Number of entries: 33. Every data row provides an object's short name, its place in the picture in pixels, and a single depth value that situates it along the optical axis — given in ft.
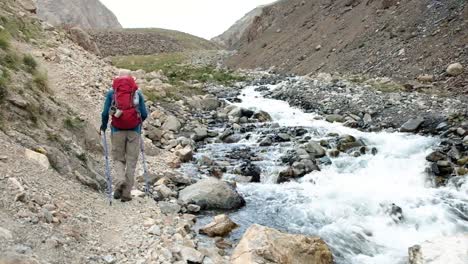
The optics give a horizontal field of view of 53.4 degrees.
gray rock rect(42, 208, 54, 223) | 21.50
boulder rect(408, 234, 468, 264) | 22.11
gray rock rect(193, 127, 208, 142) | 56.03
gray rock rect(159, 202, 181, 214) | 29.93
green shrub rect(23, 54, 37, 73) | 36.69
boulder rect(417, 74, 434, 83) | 68.96
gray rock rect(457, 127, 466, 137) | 45.91
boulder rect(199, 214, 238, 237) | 28.14
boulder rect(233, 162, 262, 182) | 41.43
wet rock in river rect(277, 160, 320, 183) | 40.96
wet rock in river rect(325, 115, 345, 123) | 61.00
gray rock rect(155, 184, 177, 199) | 32.99
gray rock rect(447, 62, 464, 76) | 66.13
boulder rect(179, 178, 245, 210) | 33.09
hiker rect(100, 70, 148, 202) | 27.86
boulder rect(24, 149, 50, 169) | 26.12
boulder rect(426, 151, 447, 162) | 41.83
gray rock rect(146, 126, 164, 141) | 49.18
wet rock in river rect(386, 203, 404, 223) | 32.48
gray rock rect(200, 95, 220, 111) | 76.49
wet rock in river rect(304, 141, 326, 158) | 47.28
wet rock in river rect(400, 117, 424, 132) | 51.27
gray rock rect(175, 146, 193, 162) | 45.39
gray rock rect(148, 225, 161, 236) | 25.27
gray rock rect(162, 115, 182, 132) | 56.18
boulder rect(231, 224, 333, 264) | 22.15
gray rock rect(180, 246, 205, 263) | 22.88
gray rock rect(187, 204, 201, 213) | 31.73
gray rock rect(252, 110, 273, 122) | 67.41
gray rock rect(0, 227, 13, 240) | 18.10
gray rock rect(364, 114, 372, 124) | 57.58
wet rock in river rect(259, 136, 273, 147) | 53.72
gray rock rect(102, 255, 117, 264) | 20.79
